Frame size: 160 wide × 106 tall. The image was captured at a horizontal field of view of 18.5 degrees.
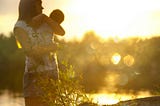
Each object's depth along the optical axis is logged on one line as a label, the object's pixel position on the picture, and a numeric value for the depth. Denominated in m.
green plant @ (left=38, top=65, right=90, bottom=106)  6.44
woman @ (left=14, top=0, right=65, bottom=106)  6.12
